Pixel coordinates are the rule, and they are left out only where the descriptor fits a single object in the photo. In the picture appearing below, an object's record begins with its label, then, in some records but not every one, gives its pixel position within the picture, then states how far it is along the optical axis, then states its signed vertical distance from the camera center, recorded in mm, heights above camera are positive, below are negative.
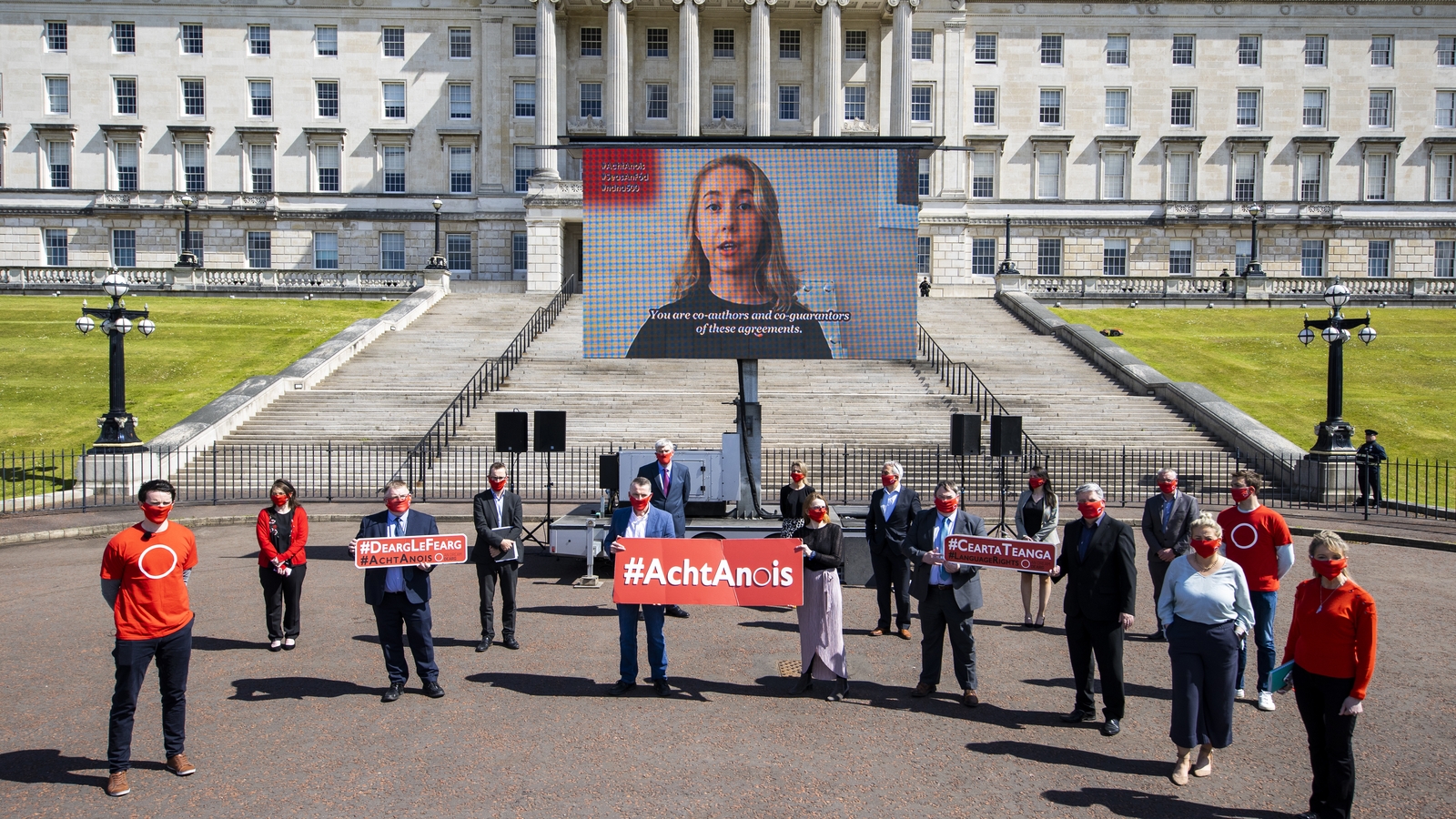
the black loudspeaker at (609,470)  15977 -1237
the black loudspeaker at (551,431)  18203 -723
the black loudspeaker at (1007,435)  18734 -798
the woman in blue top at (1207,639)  7484 -1804
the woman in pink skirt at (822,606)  9289 -1968
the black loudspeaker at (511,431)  18391 -734
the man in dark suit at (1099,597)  8445 -1694
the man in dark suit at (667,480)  12875 -1162
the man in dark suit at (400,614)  9242 -2013
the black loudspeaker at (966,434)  18516 -776
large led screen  15438 +2059
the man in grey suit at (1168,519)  10500 -1312
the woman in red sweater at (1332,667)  6707 -1805
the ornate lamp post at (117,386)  23328 +90
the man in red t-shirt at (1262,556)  9297 -1489
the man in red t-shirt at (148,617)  7391 -1649
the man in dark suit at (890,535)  11648 -1630
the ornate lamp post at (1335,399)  23203 -184
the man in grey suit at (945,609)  9172 -1955
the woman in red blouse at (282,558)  10977 -1788
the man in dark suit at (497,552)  10977 -1719
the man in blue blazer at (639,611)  9430 -2039
